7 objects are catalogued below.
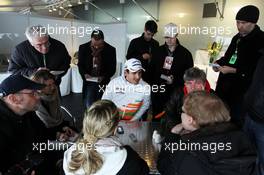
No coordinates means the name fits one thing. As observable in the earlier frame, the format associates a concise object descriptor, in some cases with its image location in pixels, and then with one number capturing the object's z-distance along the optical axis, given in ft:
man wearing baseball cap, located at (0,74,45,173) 4.16
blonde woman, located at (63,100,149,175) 3.37
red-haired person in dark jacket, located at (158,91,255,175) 3.28
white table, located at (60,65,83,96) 16.16
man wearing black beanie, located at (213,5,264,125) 6.70
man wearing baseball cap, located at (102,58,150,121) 7.40
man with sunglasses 9.45
